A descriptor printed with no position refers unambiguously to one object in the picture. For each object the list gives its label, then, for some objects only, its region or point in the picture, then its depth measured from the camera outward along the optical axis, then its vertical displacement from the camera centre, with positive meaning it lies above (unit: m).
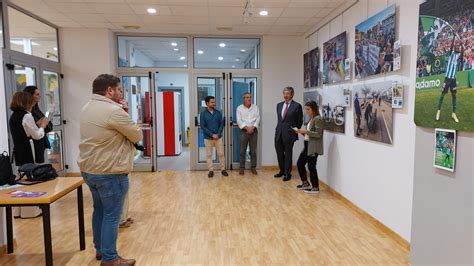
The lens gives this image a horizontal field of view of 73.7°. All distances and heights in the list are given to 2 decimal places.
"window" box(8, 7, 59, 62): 4.81 +1.20
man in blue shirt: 6.38 -0.47
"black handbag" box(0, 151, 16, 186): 2.71 -0.56
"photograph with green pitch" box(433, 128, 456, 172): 1.90 -0.27
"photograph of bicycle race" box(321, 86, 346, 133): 4.66 -0.05
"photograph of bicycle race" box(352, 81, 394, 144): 3.44 -0.07
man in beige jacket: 2.41 -0.35
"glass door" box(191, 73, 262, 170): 6.94 +0.09
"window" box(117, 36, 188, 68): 6.84 +1.30
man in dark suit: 5.88 -0.32
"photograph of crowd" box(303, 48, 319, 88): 5.81 +0.73
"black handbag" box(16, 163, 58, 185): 2.83 -0.60
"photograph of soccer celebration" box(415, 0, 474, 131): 1.83 +0.24
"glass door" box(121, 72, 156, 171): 6.83 +0.03
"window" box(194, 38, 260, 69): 6.90 +1.19
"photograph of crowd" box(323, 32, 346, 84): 4.61 +0.72
